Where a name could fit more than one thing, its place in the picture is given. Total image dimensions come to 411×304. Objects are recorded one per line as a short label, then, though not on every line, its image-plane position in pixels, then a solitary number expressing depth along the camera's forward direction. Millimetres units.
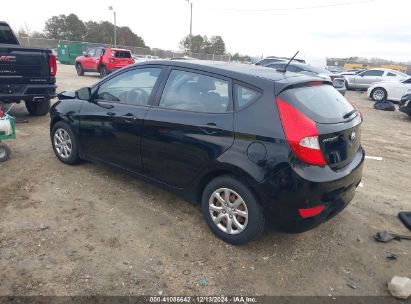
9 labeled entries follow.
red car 18562
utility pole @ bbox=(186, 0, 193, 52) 39844
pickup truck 6172
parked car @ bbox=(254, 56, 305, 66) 16781
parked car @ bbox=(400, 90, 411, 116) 10594
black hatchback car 2797
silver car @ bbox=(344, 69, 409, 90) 19162
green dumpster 30781
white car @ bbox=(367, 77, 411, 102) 14710
